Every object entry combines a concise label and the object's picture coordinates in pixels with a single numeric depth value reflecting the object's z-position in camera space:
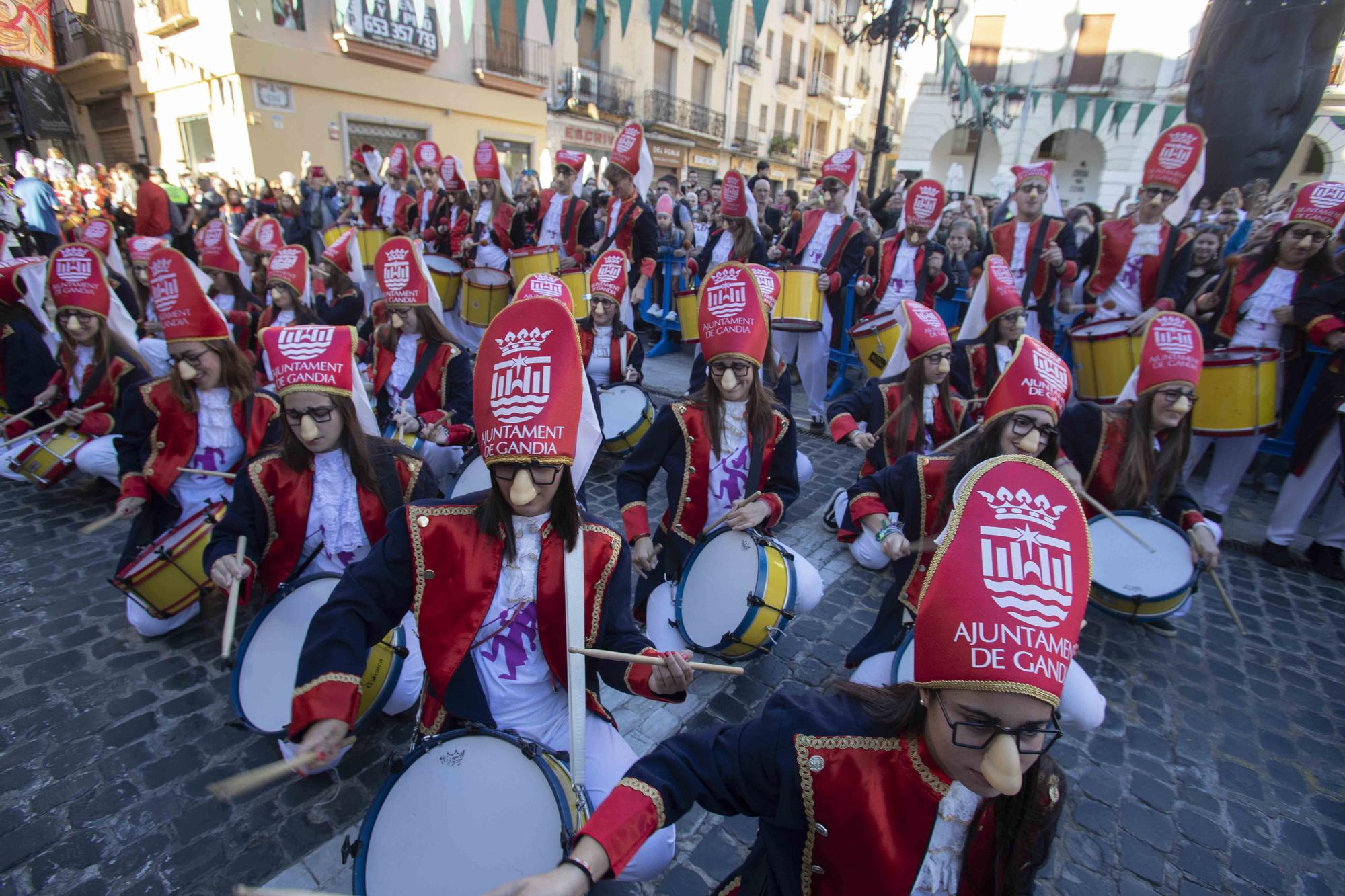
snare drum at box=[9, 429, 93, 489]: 5.03
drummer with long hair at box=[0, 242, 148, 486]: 4.80
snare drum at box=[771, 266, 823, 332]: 6.53
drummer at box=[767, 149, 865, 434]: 7.48
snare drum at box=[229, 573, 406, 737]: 2.75
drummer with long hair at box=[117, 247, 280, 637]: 3.99
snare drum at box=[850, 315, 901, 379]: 6.03
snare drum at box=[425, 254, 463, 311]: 8.48
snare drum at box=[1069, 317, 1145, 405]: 5.49
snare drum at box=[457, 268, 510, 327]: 8.14
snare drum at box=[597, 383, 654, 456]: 5.64
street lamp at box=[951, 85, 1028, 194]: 15.12
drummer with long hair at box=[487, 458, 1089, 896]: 1.32
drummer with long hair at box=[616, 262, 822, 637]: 3.70
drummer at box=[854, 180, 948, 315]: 7.22
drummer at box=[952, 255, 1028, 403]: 4.87
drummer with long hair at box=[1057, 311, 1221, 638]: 3.81
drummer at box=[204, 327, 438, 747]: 3.02
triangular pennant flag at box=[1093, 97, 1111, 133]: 17.52
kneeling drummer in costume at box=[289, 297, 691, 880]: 2.05
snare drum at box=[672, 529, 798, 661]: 3.08
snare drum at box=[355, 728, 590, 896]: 1.82
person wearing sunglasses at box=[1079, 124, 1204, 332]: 6.29
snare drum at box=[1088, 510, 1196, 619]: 3.61
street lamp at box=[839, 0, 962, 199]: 9.57
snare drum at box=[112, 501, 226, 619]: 3.37
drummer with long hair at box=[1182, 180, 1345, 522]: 5.07
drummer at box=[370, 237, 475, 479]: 5.09
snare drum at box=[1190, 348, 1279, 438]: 4.64
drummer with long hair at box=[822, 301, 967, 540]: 4.38
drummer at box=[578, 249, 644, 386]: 6.49
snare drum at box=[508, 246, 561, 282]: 8.11
